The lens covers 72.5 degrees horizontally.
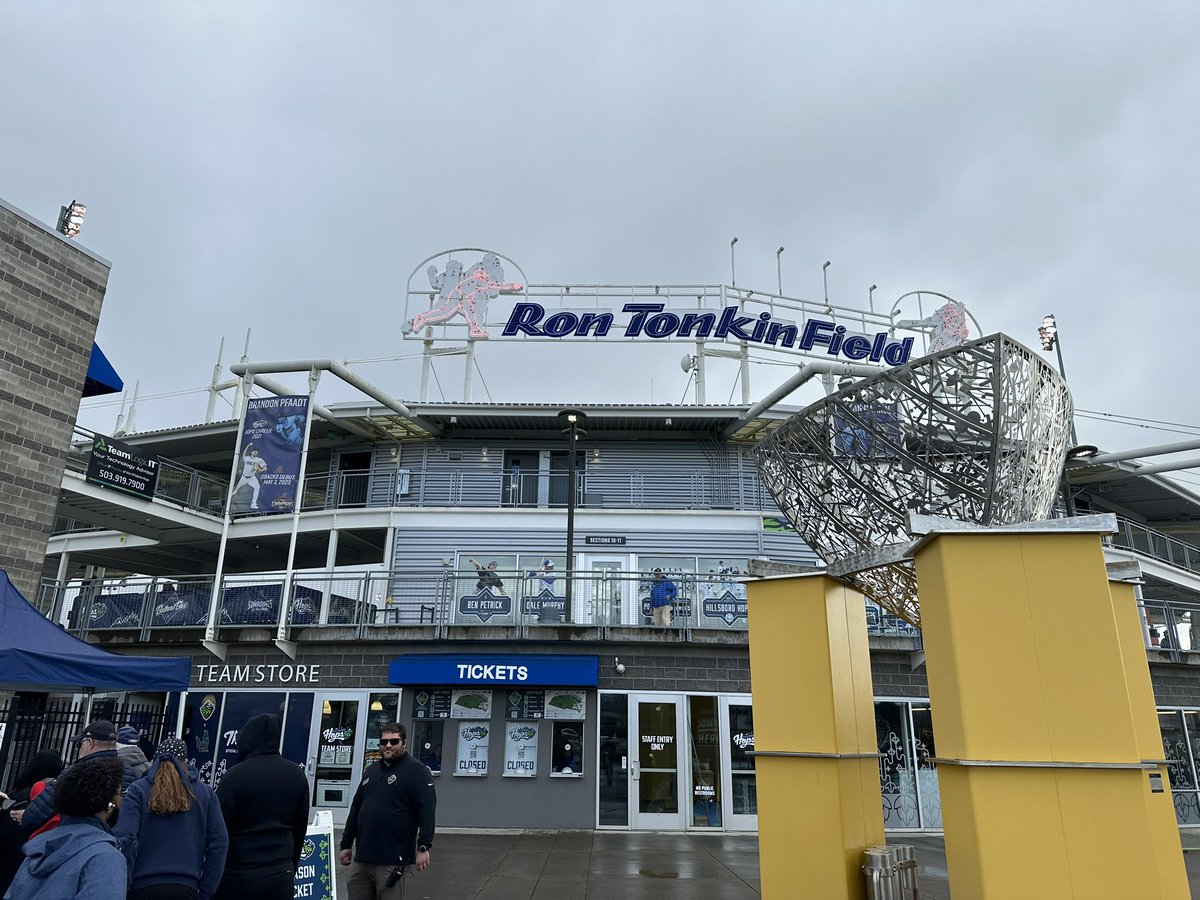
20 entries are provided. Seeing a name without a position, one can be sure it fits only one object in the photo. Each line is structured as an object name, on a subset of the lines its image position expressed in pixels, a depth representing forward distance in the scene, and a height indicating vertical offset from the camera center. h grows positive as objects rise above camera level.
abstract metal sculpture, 5.63 +1.93
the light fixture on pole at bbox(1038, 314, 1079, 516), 25.20 +11.51
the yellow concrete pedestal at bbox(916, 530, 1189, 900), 4.48 +0.00
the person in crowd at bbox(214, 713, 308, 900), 4.50 -0.56
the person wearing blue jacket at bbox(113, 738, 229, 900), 4.01 -0.57
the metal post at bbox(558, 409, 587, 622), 15.33 +4.01
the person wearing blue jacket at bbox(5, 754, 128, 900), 3.08 -0.51
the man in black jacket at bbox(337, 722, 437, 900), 5.56 -0.70
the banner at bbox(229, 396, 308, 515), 16.94 +5.18
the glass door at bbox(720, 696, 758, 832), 14.45 -0.76
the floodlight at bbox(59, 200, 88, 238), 14.54 +8.72
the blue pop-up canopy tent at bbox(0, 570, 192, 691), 7.05 +0.46
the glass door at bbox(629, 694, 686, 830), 14.45 -0.72
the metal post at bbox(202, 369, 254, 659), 15.84 +1.98
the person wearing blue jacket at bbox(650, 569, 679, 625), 15.30 +2.22
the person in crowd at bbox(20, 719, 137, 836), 4.30 -0.32
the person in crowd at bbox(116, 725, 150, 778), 5.32 -0.23
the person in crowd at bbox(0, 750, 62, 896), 4.56 -0.54
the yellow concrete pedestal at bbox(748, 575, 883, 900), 6.54 -0.14
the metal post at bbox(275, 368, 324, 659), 15.39 +2.58
